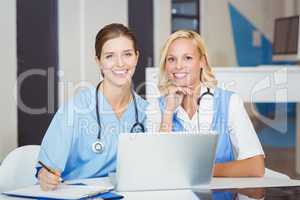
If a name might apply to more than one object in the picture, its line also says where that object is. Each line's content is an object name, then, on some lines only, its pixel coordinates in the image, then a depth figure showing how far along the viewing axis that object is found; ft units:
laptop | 6.07
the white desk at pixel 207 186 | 6.09
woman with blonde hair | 7.64
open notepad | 5.91
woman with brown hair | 7.35
